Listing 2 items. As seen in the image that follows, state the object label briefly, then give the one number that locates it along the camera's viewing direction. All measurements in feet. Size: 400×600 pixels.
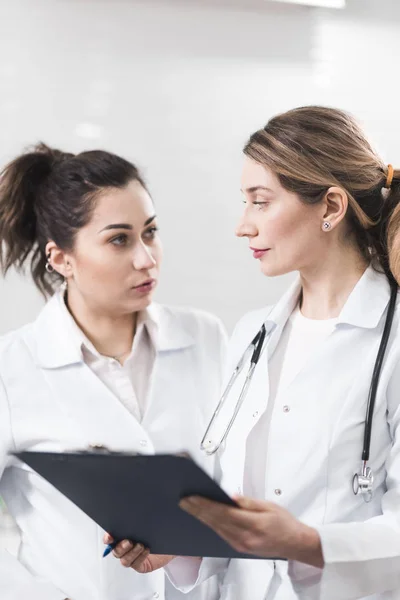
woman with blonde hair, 5.77
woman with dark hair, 6.89
